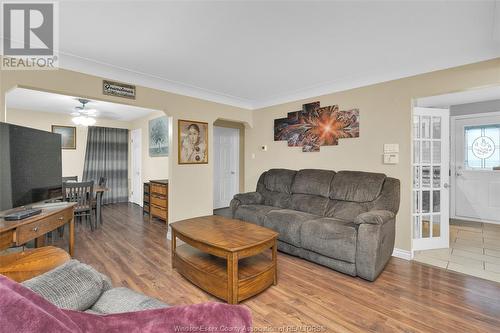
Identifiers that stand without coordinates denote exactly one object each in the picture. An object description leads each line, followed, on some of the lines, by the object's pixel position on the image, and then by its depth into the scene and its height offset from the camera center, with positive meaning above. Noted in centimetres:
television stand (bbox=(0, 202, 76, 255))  165 -50
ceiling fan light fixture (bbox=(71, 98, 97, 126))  466 +111
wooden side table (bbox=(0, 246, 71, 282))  135 -60
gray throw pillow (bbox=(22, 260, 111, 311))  96 -53
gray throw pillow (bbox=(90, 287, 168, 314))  106 -65
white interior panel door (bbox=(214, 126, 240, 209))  571 +0
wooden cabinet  439 -69
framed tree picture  541 +65
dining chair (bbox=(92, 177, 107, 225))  424 -70
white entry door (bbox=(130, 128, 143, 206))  641 -2
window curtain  618 +12
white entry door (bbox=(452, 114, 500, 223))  448 -11
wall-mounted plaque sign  294 +97
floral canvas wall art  347 +61
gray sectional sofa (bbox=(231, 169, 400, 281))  242 -66
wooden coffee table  197 -95
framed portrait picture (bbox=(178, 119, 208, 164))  375 +36
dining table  421 -70
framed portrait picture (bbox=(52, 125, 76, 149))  576 +72
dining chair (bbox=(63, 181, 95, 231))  377 -53
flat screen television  176 -1
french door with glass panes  319 -16
